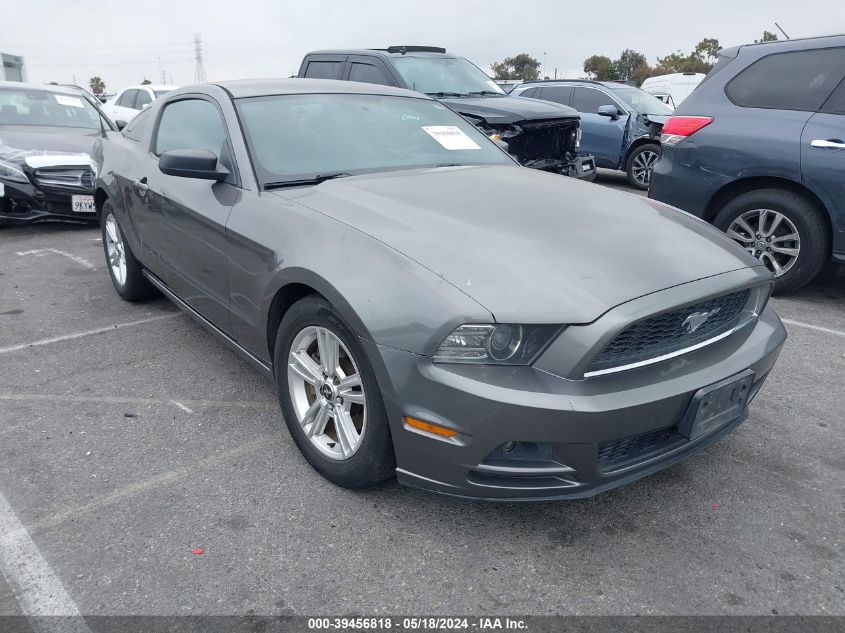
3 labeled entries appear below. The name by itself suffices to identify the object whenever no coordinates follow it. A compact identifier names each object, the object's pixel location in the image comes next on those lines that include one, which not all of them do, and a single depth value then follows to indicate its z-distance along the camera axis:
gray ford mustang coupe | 2.08
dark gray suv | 4.62
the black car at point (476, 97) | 7.26
